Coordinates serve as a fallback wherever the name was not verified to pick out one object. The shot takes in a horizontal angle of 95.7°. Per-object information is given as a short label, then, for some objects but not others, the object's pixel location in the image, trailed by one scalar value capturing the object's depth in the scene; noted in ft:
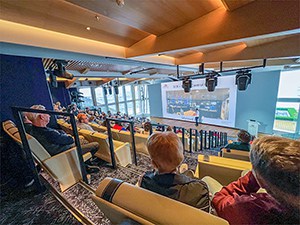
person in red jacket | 1.66
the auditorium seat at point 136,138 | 9.92
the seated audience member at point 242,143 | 8.11
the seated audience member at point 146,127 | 10.60
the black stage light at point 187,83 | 14.83
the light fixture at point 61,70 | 9.23
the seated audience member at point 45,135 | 5.88
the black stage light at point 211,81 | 13.65
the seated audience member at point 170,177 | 2.52
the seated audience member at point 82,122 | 10.65
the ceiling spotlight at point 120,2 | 3.24
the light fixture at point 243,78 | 12.07
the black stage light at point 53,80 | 11.10
